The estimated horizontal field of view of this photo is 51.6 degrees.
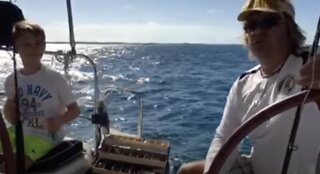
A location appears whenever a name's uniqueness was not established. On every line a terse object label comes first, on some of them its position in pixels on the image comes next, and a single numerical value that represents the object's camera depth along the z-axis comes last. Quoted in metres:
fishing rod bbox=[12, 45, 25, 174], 1.56
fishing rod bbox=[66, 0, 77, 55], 2.34
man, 1.59
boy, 2.01
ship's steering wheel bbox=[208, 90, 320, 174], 1.20
